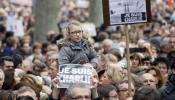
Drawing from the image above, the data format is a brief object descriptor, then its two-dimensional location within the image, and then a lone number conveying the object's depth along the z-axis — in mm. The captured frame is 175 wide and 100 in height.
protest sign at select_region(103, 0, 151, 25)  11492
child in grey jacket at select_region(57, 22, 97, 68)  10508
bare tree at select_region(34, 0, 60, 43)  26938
